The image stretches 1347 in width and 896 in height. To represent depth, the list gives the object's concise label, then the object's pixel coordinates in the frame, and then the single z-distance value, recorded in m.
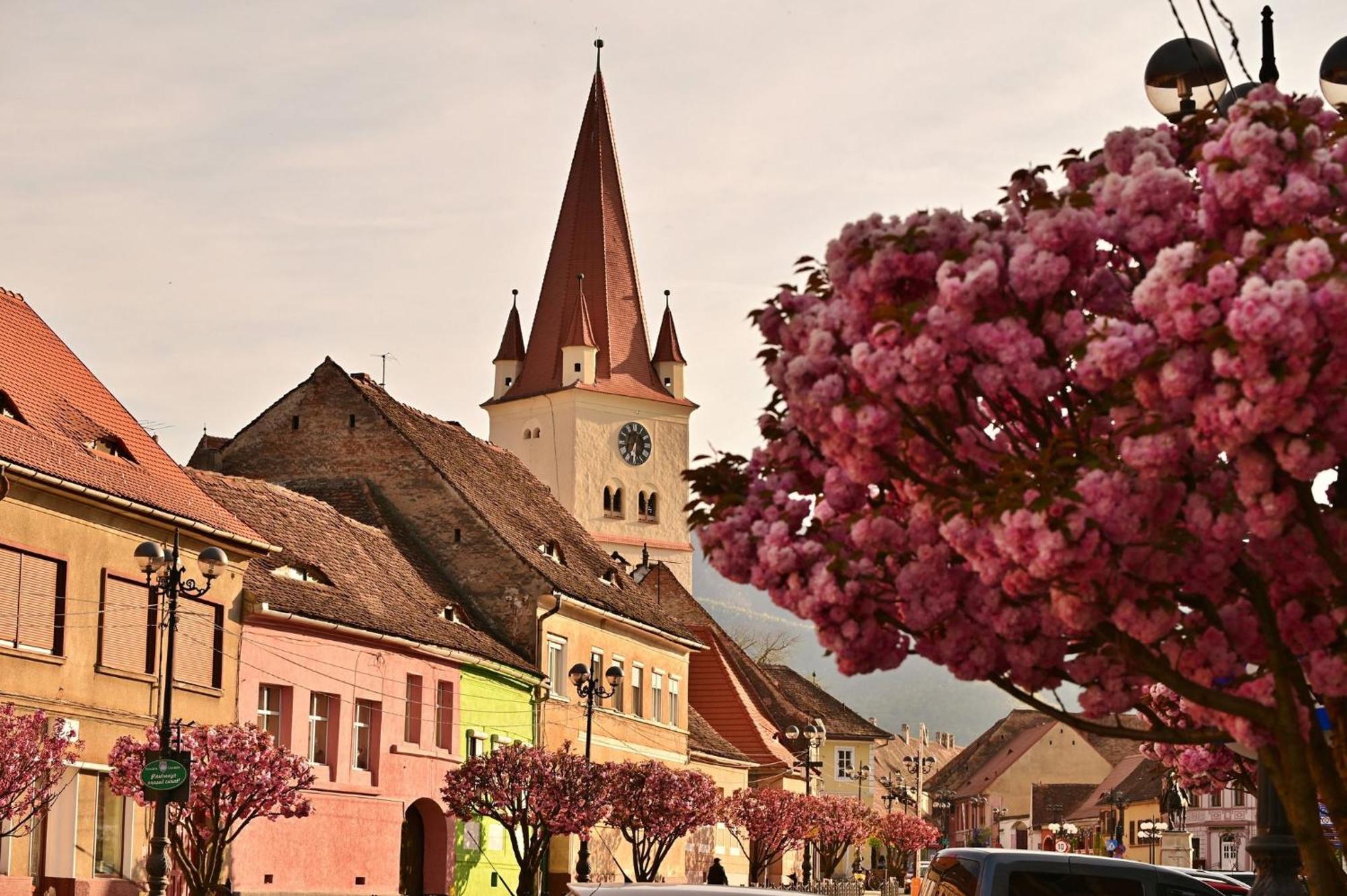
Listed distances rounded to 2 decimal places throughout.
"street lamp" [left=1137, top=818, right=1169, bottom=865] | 78.19
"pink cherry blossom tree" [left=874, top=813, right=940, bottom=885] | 83.69
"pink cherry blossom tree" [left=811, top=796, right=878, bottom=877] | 60.19
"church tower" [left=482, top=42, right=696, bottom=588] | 111.19
